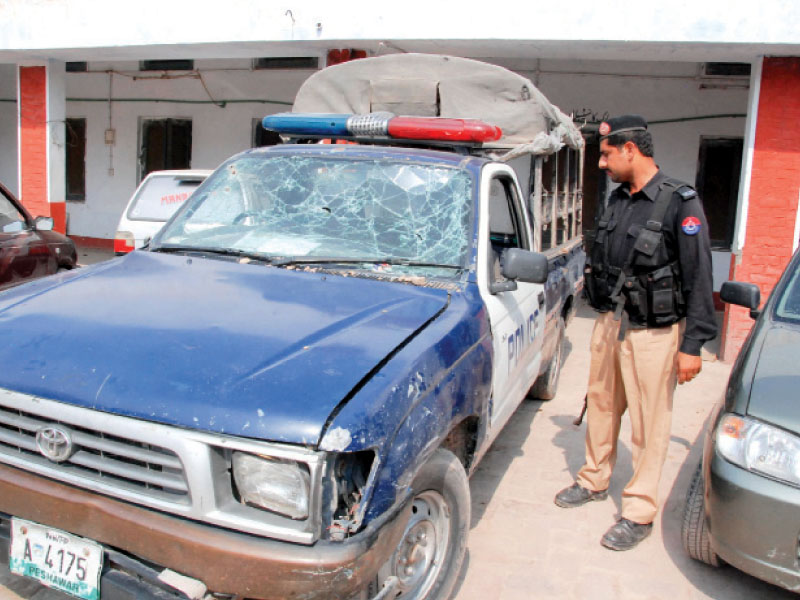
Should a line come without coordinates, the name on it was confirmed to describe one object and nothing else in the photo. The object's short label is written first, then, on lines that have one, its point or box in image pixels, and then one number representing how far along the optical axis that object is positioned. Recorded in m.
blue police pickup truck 1.90
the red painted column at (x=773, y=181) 6.61
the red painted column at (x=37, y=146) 9.73
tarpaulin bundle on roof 5.02
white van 7.13
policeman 3.16
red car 5.20
